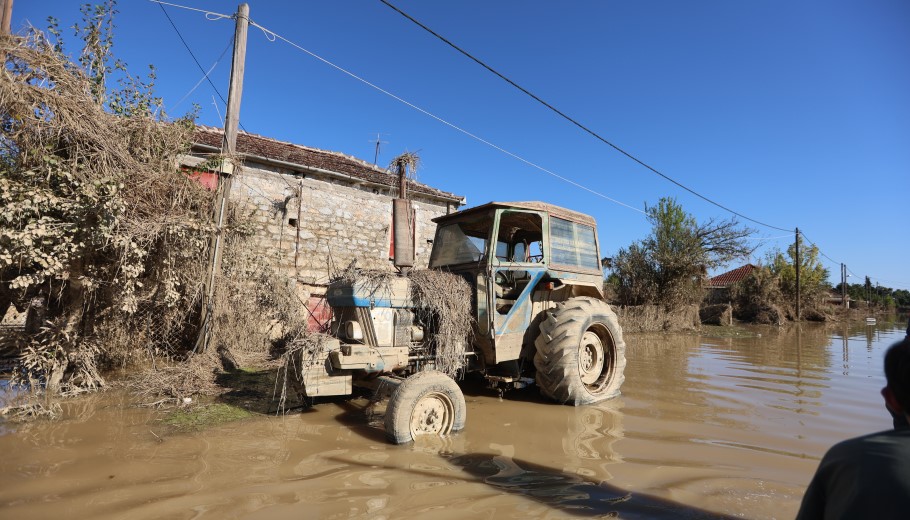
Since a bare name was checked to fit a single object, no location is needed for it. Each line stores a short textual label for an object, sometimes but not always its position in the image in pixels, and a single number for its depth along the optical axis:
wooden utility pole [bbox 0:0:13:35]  4.86
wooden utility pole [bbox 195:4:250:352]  6.12
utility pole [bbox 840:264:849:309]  39.39
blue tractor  4.03
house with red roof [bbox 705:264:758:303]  27.66
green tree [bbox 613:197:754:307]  19.94
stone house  10.34
